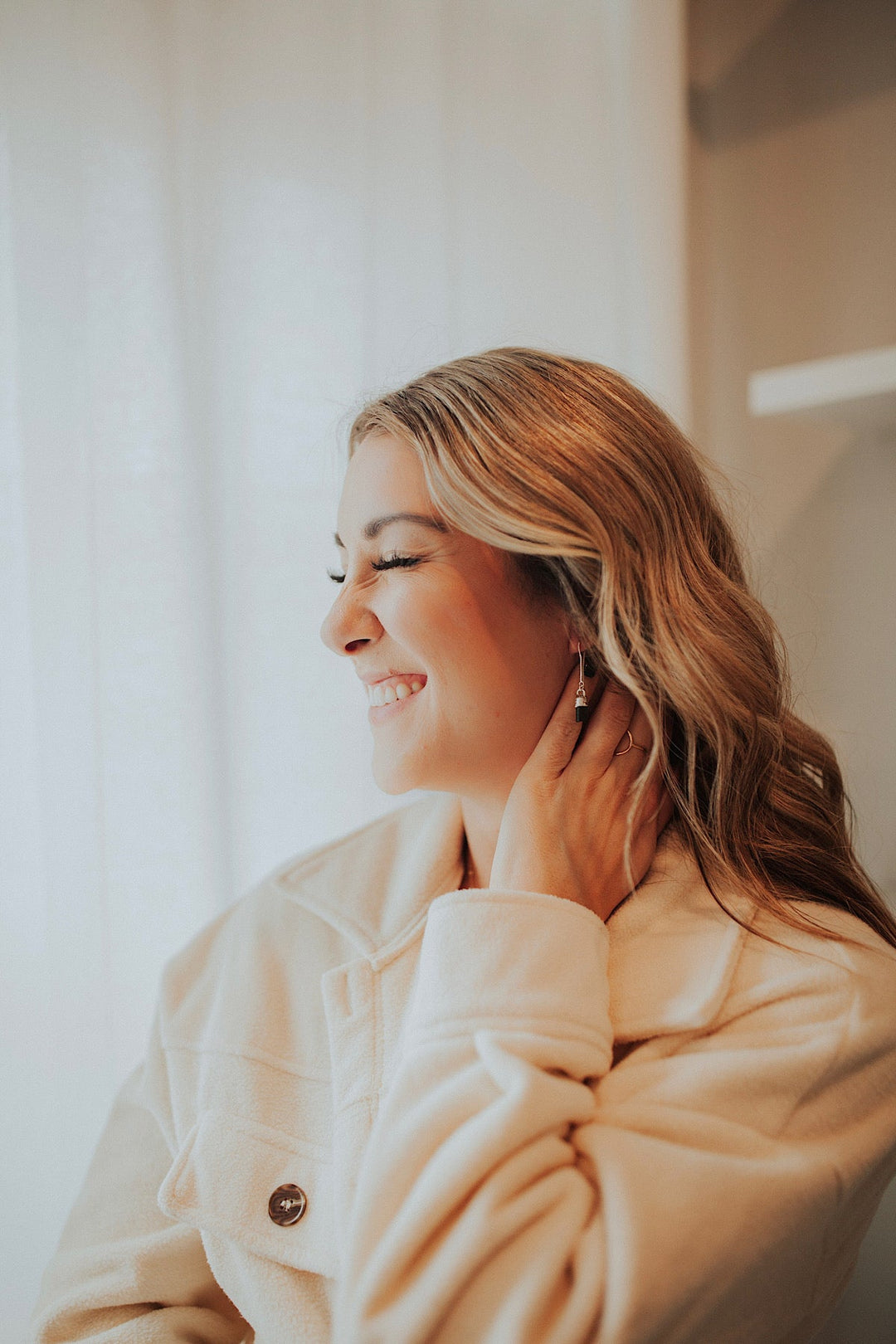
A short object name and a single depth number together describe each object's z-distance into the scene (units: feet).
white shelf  3.63
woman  2.32
